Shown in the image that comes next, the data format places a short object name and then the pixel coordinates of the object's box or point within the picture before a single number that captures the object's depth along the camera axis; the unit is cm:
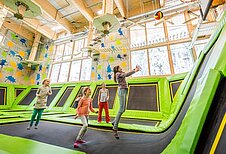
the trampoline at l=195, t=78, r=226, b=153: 52
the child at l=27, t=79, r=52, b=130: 234
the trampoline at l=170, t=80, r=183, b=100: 330
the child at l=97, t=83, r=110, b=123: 267
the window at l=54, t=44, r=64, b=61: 745
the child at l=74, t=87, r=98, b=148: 162
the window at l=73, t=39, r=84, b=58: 714
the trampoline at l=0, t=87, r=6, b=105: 502
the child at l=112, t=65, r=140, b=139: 185
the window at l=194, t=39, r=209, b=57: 411
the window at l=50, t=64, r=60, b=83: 710
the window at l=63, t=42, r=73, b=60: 727
